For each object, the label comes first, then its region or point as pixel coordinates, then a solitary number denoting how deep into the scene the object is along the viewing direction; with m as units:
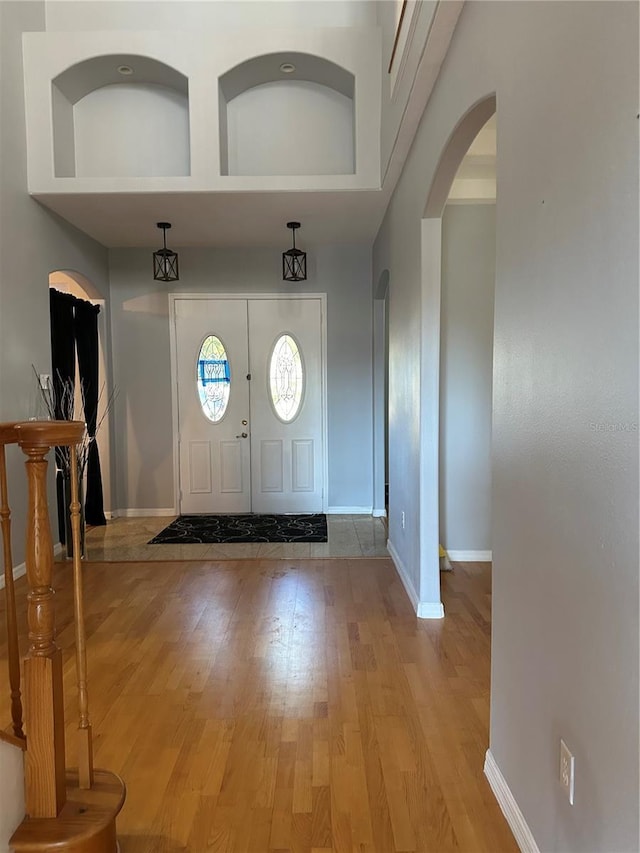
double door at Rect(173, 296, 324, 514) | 5.92
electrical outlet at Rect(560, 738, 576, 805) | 1.29
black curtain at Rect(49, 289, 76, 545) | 4.72
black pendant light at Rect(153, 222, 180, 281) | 5.01
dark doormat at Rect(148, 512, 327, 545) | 5.06
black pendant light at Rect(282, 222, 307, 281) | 5.16
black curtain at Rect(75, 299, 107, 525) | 5.34
